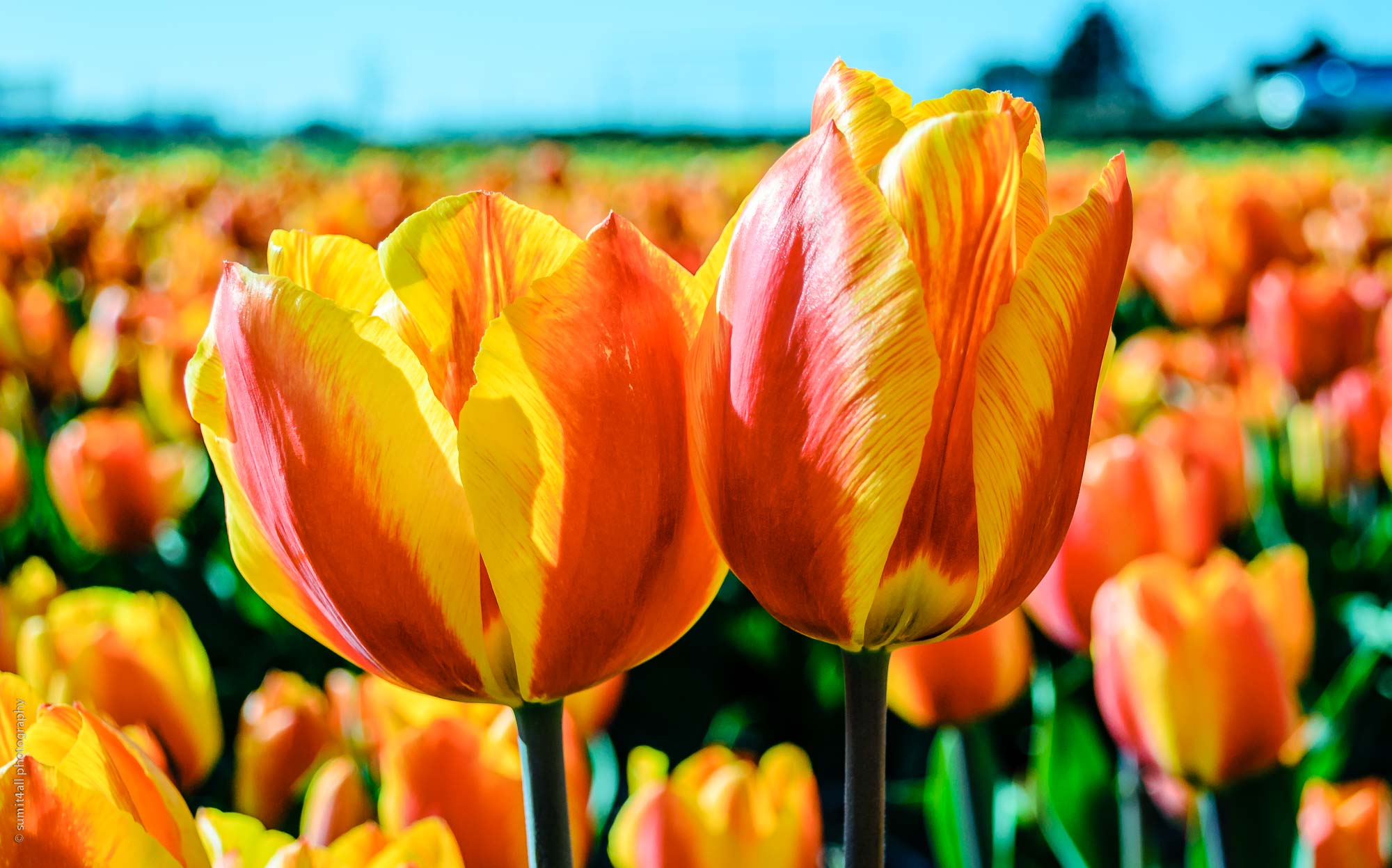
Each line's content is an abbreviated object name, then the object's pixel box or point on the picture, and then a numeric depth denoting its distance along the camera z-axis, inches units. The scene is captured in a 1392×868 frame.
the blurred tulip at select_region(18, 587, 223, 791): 23.1
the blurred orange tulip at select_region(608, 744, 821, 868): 21.9
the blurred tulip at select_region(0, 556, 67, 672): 24.5
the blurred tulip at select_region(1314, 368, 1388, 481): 35.4
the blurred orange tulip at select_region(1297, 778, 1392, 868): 25.6
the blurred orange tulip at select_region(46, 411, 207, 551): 33.4
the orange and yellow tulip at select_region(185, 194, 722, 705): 19.3
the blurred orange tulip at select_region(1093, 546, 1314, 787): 24.4
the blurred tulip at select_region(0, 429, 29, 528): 34.4
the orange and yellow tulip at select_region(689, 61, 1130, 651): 19.2
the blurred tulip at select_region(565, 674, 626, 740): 25.3
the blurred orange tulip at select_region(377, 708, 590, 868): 21.4
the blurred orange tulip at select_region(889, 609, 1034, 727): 26.0
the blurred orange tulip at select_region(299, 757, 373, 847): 21.8
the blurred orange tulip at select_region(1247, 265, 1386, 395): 41.9
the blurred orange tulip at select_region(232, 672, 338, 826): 23.8
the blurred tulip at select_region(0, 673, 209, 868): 18.6
